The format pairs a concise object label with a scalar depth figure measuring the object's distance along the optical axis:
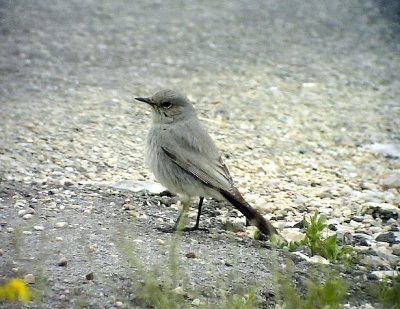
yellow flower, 7.78
